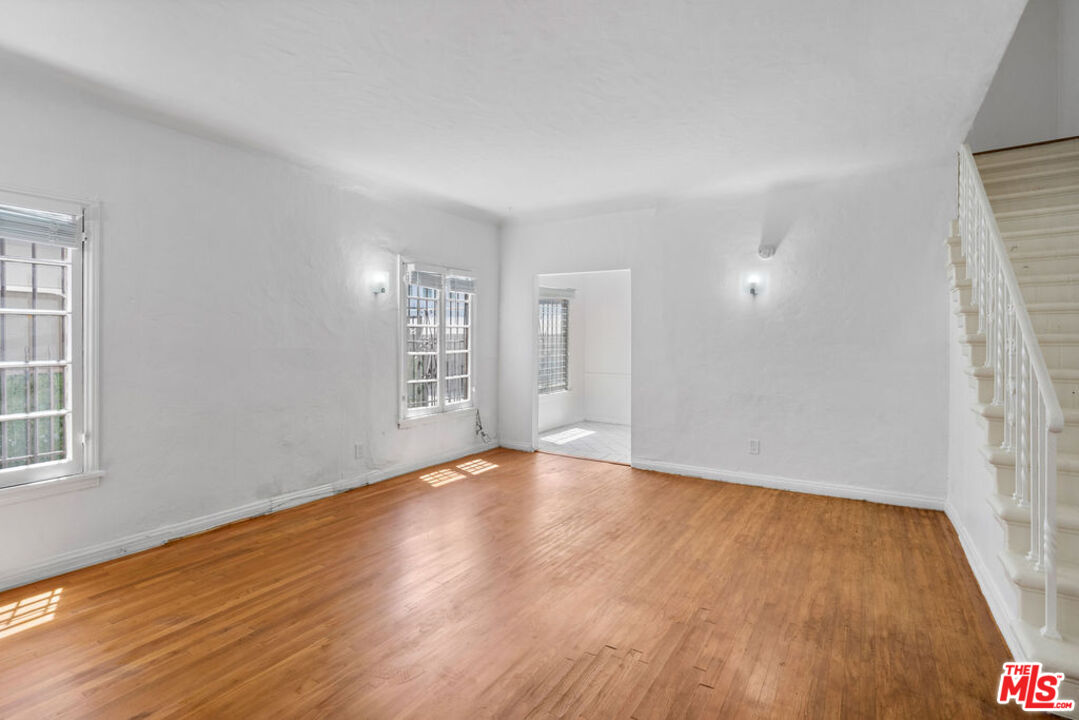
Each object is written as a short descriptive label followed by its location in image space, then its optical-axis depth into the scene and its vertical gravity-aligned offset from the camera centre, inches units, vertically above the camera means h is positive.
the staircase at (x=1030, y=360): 81.4 -0.1
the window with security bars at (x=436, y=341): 217.8 +5.8
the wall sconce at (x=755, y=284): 200.8 +28.1
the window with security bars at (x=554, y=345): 337.4 +6.7
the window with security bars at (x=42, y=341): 116.9 +1.9
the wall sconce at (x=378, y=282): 200.2 +27.3
